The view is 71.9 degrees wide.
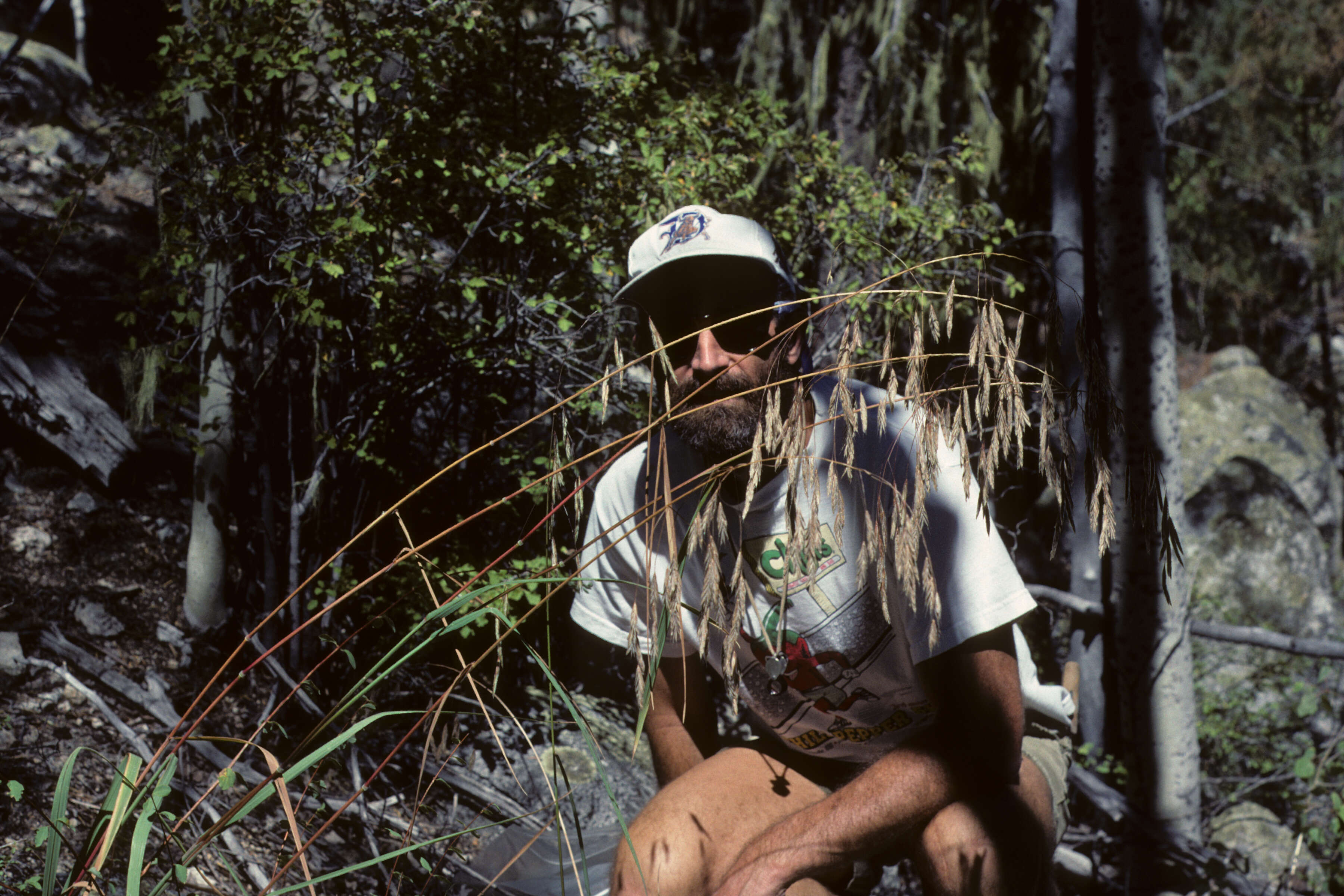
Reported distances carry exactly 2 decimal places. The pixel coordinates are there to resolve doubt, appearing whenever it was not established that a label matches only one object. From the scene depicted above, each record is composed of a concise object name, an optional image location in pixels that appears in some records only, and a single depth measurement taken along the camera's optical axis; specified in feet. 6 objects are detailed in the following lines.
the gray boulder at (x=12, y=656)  9.64
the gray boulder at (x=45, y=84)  28.99
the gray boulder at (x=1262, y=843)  12.82
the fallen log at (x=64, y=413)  13.87
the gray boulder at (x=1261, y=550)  29.35
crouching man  5.75
